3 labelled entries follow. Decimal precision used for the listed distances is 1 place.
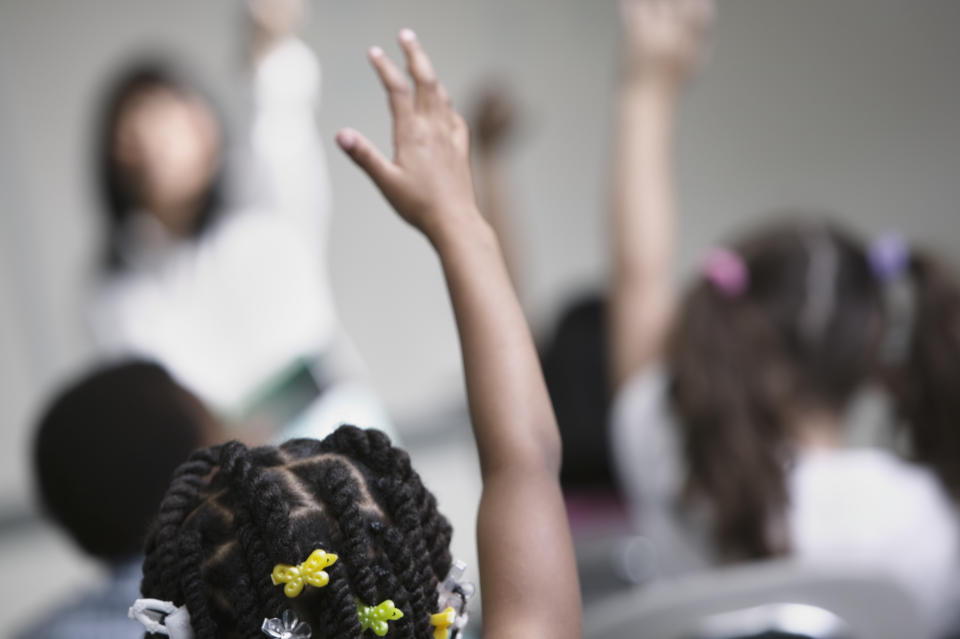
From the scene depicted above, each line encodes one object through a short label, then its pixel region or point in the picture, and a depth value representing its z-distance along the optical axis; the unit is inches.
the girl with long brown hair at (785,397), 100.8
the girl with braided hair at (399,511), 79.0
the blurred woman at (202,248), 128.6
